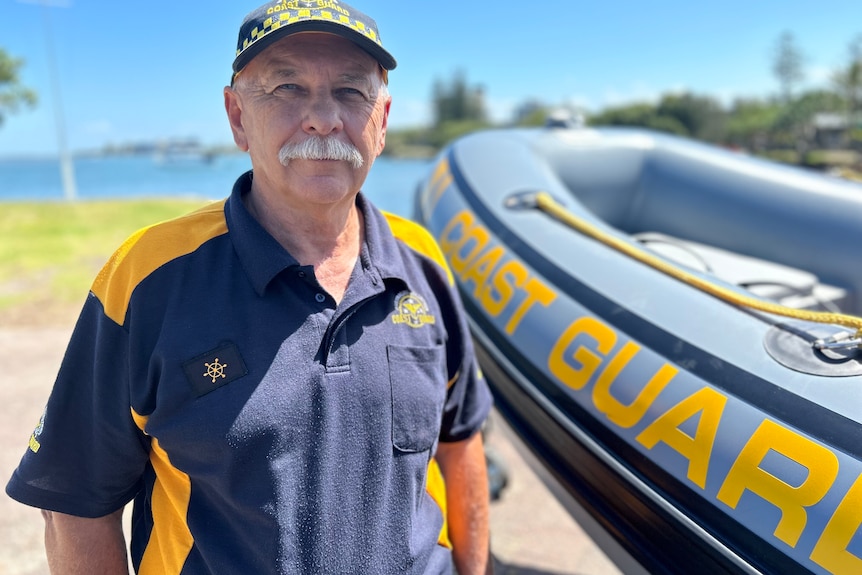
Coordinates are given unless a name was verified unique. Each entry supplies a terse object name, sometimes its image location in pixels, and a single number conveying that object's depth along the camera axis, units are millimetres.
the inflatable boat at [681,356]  1164
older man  931
